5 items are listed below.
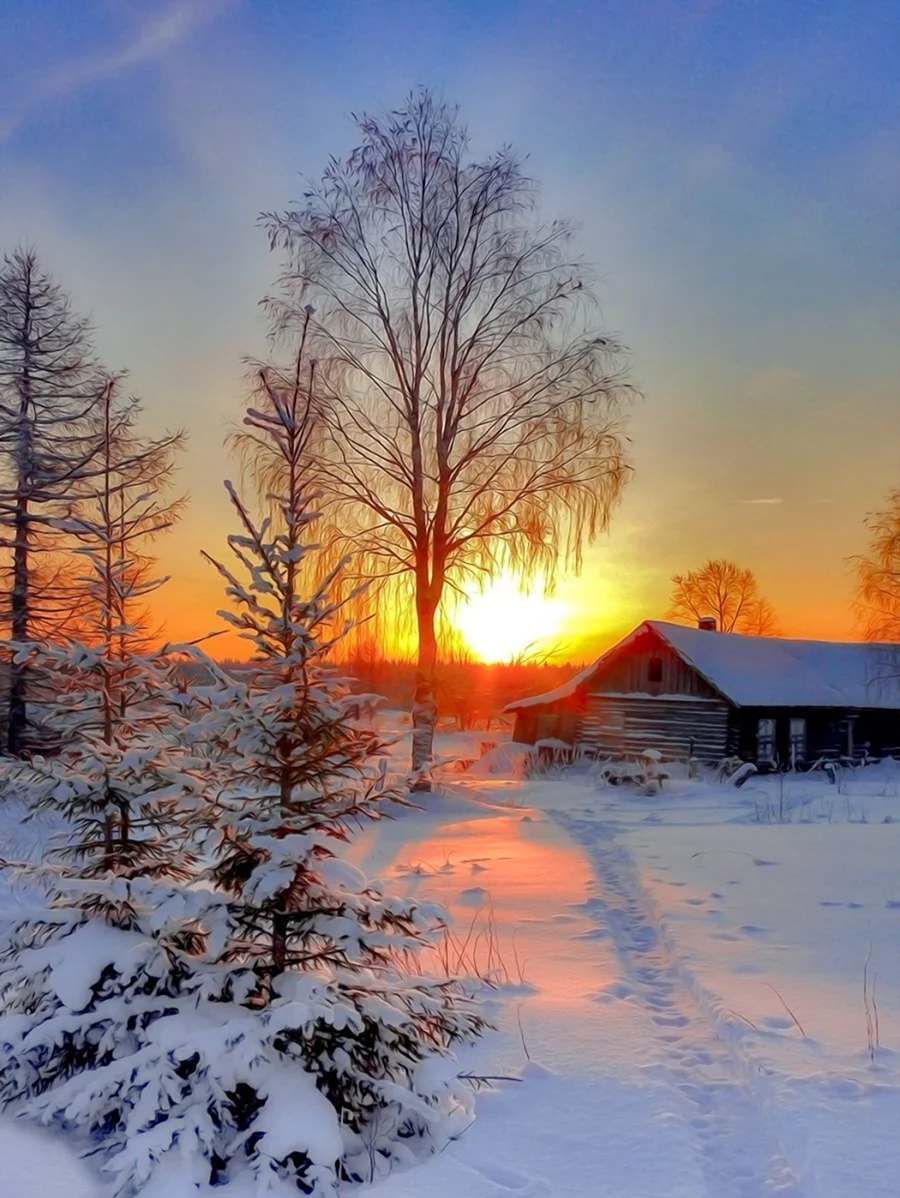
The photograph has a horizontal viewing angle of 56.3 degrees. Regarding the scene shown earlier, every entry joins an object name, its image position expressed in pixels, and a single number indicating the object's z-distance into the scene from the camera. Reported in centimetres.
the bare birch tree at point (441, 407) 1733
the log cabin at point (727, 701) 2581
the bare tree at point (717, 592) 5312
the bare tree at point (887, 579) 2914
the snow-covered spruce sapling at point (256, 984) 368
